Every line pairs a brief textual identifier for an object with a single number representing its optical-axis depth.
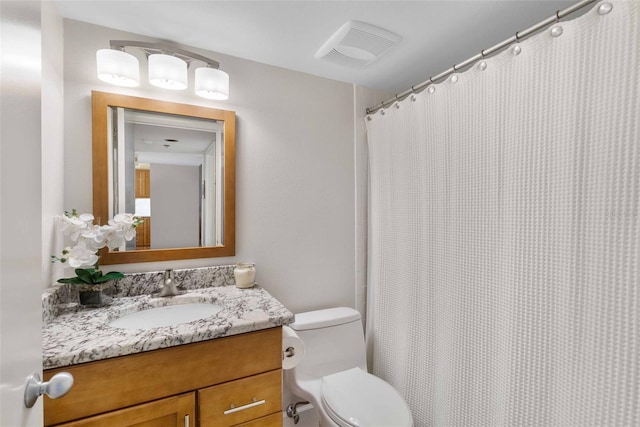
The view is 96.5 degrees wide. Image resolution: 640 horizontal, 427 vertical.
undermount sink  1.17
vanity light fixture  1.24
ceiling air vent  1.32
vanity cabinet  0.83
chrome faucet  1.32
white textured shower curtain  0.88
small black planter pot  1.15
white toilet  1.25
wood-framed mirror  1.32
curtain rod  0.96
